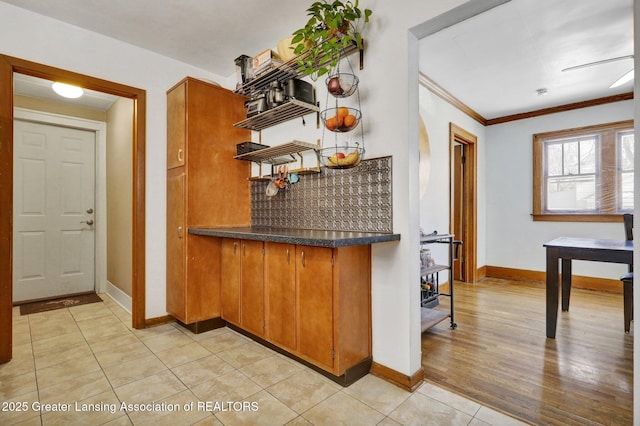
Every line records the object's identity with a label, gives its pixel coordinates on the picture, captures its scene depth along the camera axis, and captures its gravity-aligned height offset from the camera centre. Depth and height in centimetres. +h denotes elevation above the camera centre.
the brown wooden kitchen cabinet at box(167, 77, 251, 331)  273 +24
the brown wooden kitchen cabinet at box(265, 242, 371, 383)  184 -57
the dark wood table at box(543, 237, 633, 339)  239 -33
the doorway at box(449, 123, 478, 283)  471 +6
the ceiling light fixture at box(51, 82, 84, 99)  322 +127
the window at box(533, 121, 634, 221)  410 +54
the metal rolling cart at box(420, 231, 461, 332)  259 -73
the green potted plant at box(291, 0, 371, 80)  188 +112
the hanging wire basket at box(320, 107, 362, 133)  198 +58
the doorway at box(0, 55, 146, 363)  222 +30
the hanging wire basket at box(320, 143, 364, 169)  195 +36
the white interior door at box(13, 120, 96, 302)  369 +4
